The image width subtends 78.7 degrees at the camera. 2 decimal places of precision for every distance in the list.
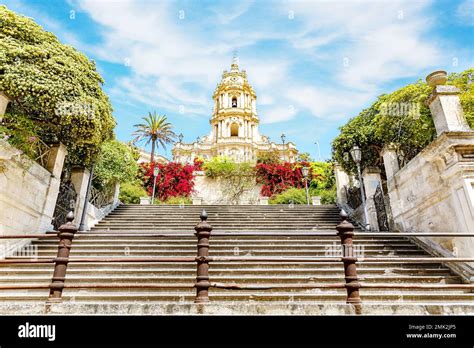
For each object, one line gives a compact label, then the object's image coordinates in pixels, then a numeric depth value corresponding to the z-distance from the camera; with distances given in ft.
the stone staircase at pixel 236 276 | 10.77
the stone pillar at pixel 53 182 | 28.39
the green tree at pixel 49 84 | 24.07
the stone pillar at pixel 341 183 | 46.29
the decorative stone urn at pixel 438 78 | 23.62
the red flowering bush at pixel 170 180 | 81.10
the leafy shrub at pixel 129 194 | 63.21
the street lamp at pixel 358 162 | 33.51
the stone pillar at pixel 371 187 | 33.19
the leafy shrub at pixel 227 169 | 84.64
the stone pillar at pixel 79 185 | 33.45
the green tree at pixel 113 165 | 41.70
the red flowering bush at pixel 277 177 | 83.92
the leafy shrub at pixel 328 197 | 63.26
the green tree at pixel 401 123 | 33.32
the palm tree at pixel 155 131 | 116.98
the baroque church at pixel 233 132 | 140.67
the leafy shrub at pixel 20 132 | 25.57
